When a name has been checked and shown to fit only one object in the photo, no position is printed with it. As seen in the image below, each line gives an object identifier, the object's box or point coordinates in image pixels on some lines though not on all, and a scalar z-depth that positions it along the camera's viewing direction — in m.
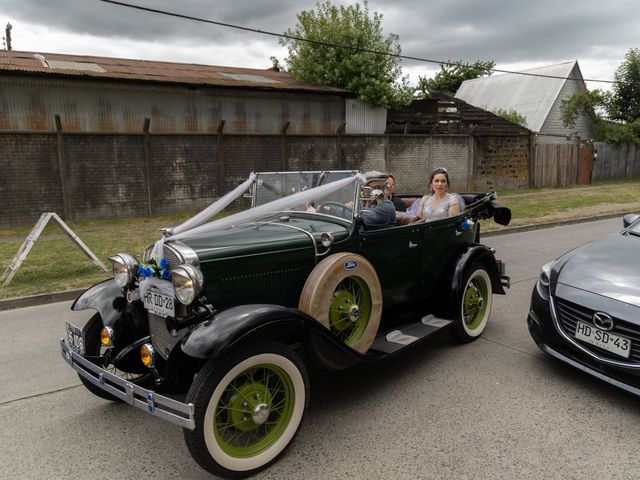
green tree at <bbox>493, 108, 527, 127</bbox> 28.04
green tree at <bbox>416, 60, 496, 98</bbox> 43.16
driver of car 3.82
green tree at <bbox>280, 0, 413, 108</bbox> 17.00
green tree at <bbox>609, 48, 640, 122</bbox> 28.45
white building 28.92
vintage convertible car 2.59
